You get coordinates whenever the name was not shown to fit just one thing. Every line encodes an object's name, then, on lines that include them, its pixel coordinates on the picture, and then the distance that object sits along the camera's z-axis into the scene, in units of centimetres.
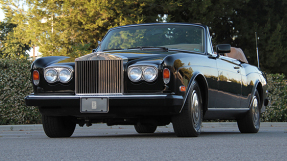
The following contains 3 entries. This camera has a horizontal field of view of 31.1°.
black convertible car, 704
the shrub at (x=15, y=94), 1389
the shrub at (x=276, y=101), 1652
